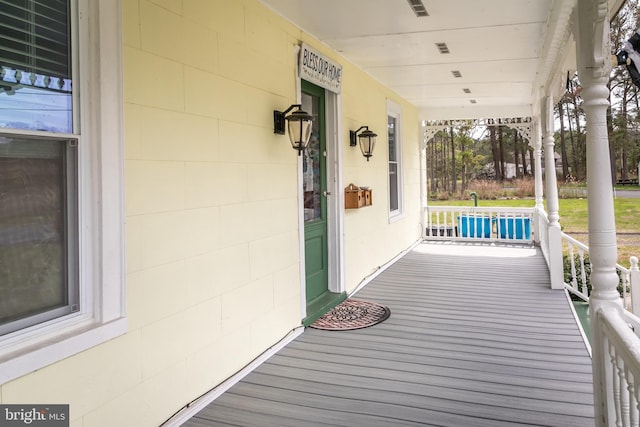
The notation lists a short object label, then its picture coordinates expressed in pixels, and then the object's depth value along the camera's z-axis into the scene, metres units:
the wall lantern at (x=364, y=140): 5.04
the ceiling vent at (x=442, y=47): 4.30
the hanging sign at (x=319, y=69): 3.77
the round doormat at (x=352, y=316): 3.84
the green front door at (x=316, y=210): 4.16
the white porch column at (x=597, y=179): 2.15
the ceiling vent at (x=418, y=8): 3.25
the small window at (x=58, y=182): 1.62
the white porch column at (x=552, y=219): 5.07
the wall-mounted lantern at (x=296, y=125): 3.36
